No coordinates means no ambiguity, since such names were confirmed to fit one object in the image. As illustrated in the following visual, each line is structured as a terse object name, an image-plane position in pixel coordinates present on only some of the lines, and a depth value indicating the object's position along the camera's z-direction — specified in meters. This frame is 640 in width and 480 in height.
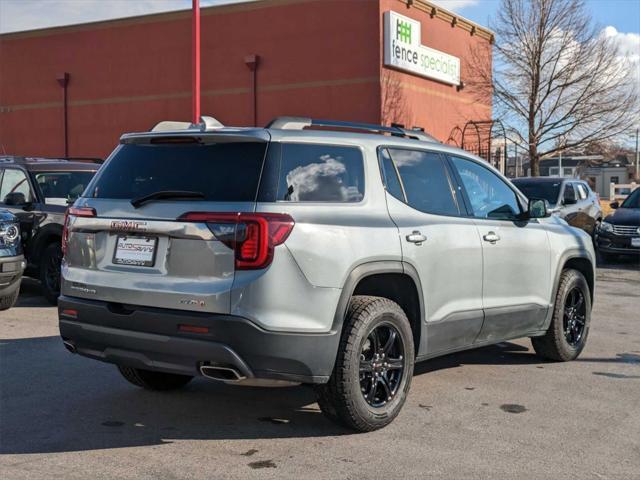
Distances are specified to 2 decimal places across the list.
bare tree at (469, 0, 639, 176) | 27.02
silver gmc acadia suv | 4.29
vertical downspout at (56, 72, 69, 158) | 30.45
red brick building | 24.50
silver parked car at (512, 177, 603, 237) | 15.99
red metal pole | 13.80
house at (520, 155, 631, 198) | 88.62
